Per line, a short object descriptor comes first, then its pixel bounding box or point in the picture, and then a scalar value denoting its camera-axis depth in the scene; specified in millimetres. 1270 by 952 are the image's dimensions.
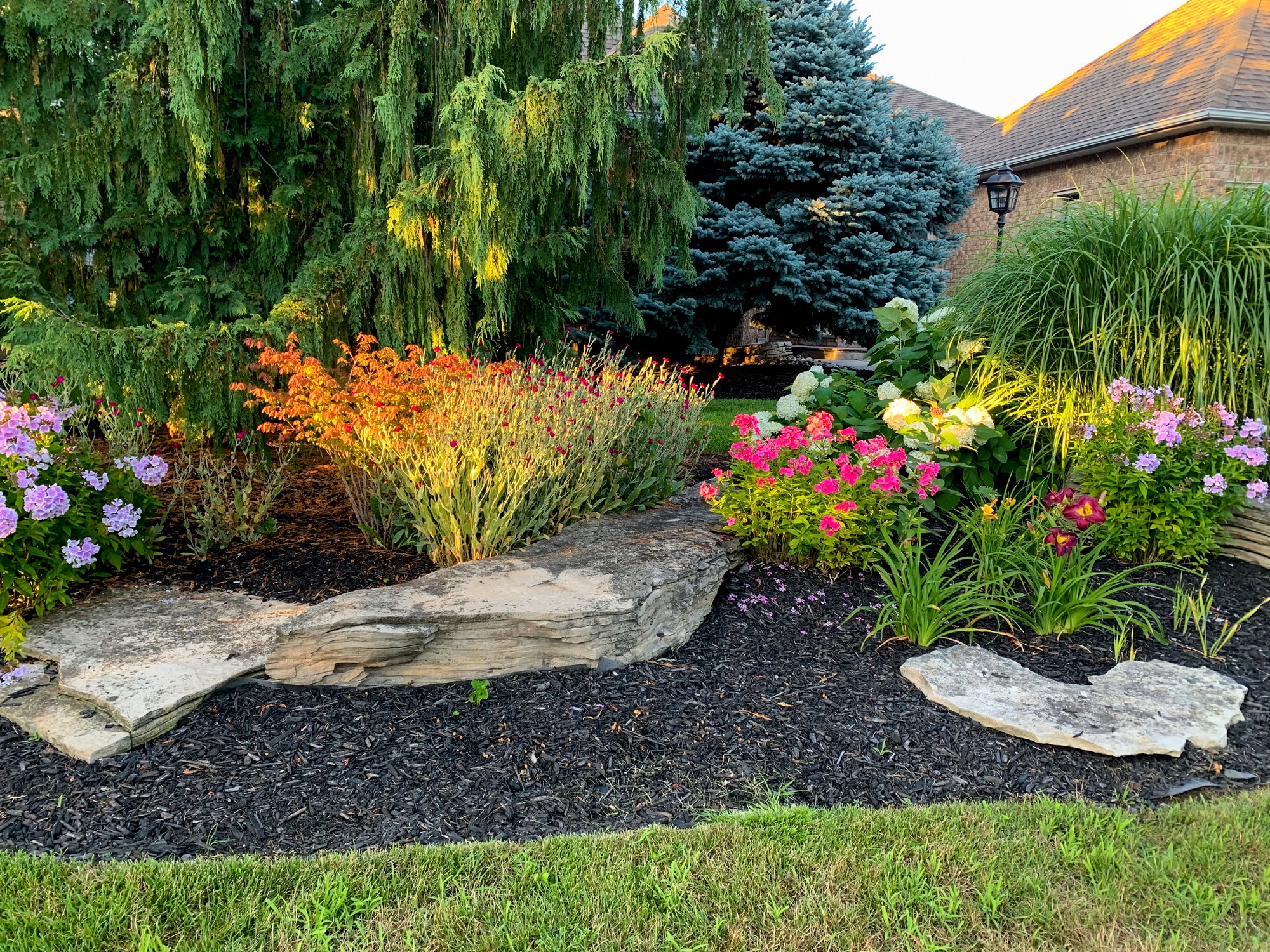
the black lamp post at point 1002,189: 10242
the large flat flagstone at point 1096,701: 2818
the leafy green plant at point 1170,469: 4070
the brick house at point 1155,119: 12430
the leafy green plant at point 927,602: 3439
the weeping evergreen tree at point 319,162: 4852
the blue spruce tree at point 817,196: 10000
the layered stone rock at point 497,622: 3098
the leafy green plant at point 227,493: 4379
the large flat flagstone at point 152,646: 2838
